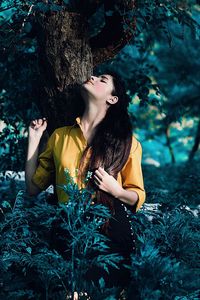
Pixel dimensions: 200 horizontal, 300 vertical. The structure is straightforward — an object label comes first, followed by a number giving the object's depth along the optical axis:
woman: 4.76
